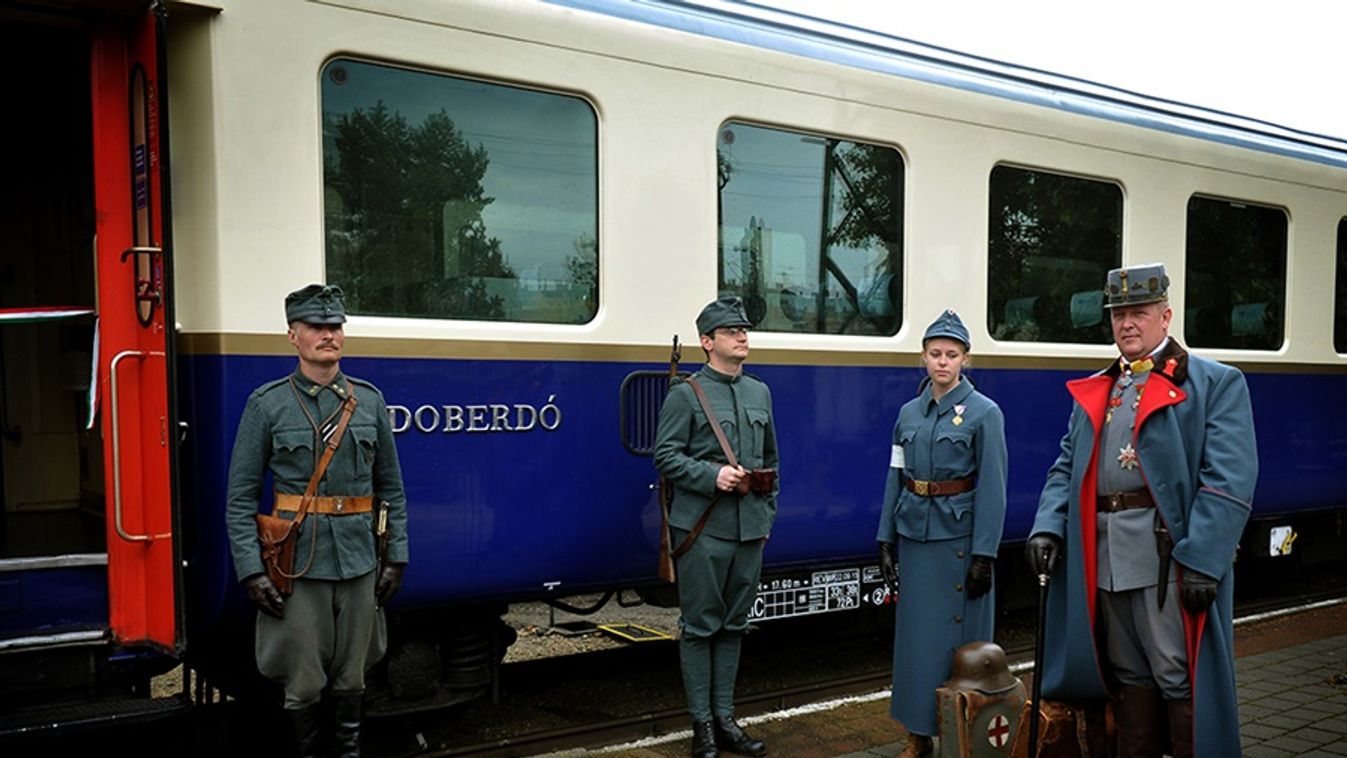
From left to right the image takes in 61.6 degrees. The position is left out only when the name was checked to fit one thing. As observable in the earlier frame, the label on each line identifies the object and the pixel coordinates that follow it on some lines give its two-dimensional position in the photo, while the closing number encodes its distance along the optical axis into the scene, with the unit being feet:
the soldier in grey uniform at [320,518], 12.12
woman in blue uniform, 14.20
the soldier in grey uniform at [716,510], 14.57
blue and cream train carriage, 12.79
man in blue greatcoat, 11.46
